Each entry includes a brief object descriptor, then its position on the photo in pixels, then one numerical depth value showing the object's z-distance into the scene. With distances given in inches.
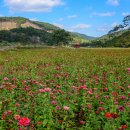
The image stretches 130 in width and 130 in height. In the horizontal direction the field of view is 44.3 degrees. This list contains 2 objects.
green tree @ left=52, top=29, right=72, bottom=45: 2904.4
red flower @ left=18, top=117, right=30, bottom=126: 106.1
